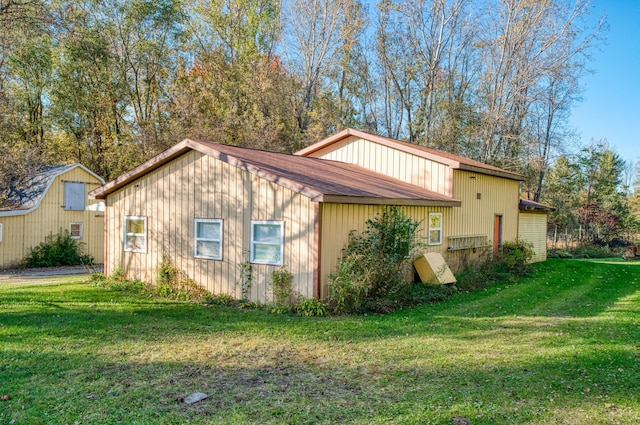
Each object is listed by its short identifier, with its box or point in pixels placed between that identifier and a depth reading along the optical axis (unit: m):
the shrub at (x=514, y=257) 15.85
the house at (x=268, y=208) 9.53
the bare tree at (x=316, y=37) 26.80
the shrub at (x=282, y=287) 9.55
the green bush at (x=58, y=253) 18.25
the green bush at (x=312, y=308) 9.02
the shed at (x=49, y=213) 17.62
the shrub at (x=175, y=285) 10.95
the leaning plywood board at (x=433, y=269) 11.83
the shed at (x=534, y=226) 19.12
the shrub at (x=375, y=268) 9.18
